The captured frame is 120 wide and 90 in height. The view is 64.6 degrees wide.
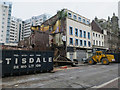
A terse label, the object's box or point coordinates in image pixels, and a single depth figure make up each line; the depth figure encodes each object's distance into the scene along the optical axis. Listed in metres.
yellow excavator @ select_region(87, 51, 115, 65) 18.98
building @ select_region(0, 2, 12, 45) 68.69
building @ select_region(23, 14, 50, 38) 97.66
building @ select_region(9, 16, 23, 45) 90.00
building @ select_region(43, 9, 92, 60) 23.98
